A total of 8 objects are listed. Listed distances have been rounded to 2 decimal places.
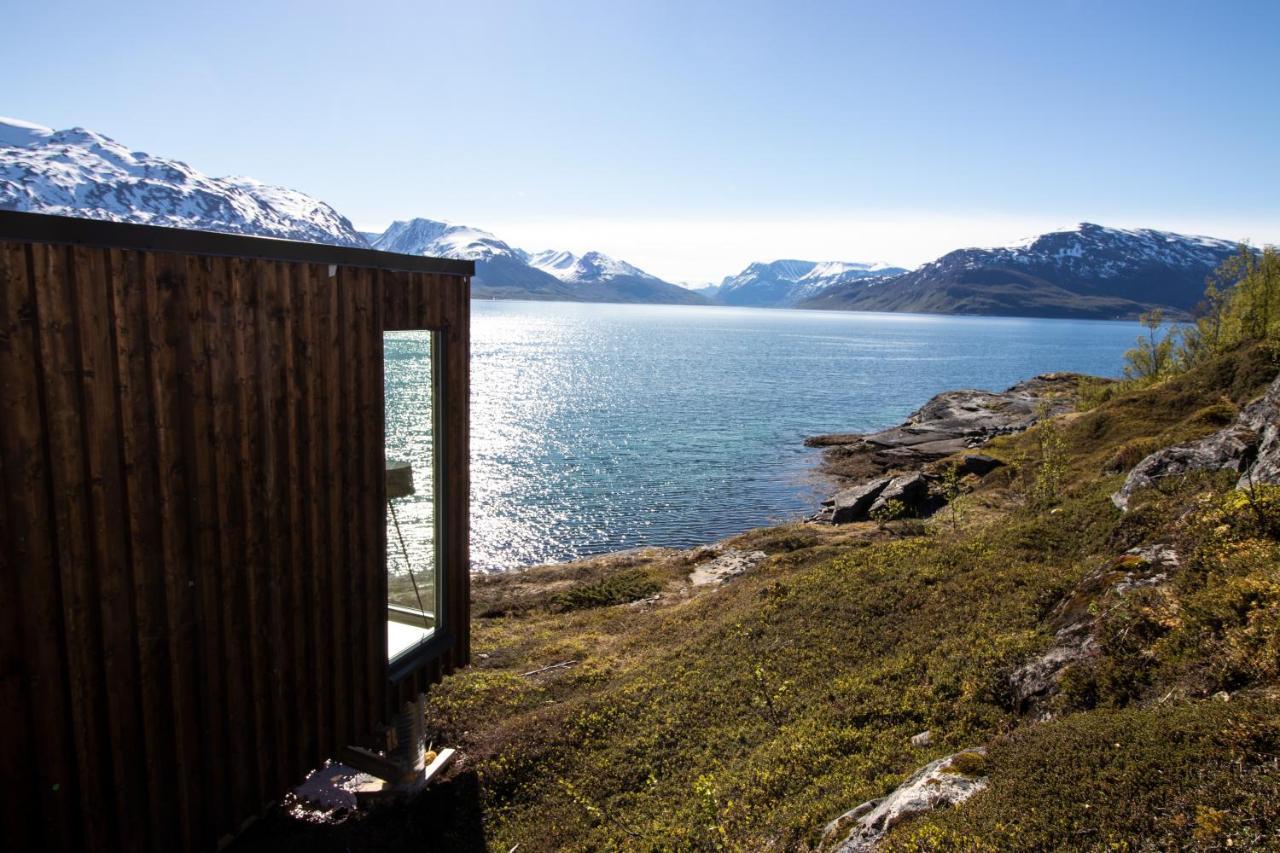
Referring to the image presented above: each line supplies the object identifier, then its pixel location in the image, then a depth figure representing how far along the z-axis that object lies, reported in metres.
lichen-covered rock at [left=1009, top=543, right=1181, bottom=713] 7.48
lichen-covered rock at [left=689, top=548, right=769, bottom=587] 21.50
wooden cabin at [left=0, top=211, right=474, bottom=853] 4.94
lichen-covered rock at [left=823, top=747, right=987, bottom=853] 5.57
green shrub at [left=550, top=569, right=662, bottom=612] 21.20
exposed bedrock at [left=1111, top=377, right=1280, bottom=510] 11.52
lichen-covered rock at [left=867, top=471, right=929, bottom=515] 26.88
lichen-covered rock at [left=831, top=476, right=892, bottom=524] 27.58
